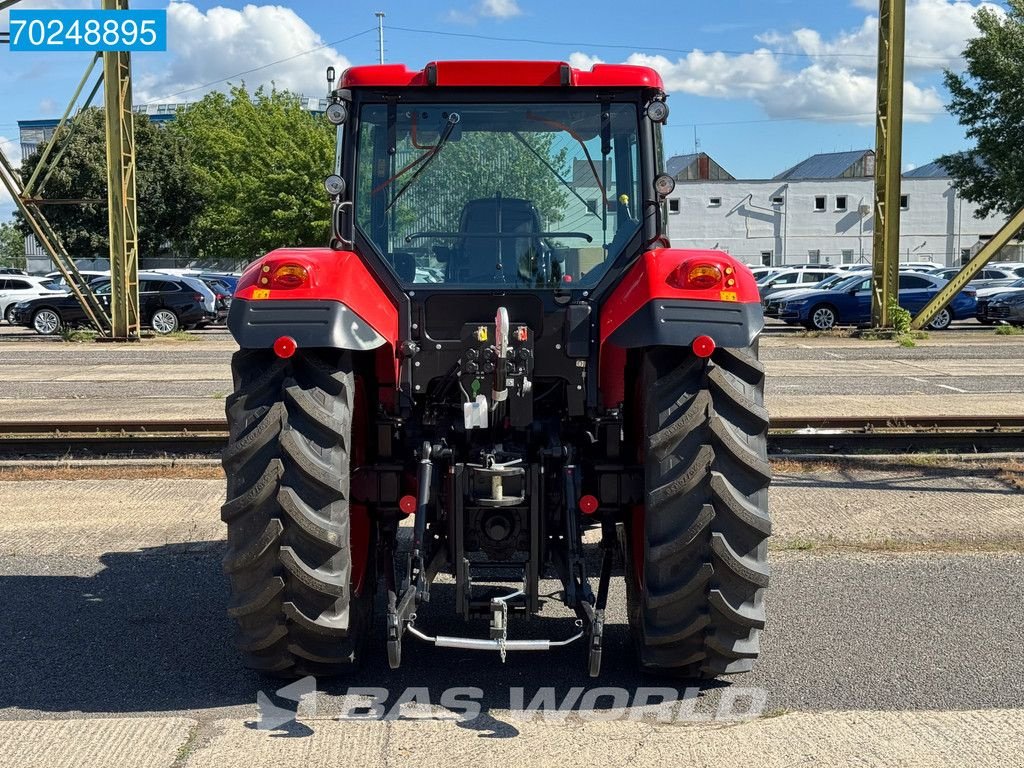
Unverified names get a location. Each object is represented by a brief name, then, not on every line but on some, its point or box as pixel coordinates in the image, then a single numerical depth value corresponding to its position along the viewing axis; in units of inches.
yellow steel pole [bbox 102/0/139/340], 926.4
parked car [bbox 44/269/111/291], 1254.2
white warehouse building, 2423.7
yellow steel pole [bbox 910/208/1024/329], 828.6
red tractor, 177.5
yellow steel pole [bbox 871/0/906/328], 919.7
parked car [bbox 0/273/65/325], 1279.5
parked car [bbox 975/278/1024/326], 1131.9
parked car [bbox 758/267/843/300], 1462.8
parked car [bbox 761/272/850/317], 1259.8
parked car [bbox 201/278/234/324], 1216.2
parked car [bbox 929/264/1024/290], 1314.0
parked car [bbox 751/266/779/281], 1599.7
